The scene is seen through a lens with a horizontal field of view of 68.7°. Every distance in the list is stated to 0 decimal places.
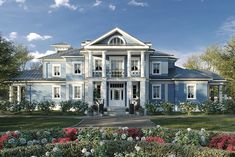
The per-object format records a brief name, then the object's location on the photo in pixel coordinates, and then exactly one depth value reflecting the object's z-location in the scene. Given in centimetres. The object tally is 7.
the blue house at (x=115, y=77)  1665
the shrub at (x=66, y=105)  1538
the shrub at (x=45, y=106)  1568
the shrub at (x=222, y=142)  430
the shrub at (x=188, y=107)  1513
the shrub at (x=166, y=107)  1510
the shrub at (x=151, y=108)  1513
